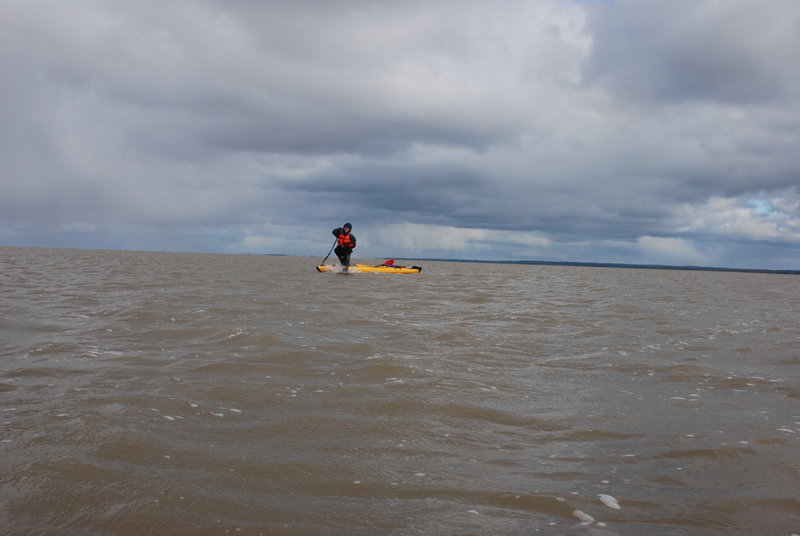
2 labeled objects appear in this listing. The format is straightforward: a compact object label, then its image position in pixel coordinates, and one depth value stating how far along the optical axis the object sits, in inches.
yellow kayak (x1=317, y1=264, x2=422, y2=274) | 1421.0
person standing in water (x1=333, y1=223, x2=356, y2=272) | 1272.1
